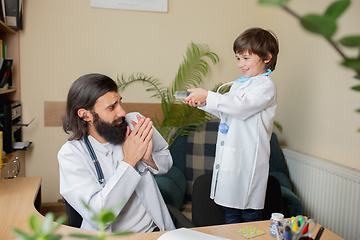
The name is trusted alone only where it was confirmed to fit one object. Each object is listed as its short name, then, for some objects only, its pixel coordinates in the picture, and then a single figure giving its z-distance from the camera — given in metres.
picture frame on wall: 2.72
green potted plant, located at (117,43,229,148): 2.68
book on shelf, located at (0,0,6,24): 2.29
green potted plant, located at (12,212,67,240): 0.26
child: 1.63
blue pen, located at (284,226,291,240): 0.67
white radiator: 1.83
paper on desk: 0.93
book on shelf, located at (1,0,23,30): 2.39
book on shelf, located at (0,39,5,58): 2.34
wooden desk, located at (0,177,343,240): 1.05
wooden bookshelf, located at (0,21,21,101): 2.59
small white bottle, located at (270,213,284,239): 0.94
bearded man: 1.30
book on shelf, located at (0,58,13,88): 2.20
